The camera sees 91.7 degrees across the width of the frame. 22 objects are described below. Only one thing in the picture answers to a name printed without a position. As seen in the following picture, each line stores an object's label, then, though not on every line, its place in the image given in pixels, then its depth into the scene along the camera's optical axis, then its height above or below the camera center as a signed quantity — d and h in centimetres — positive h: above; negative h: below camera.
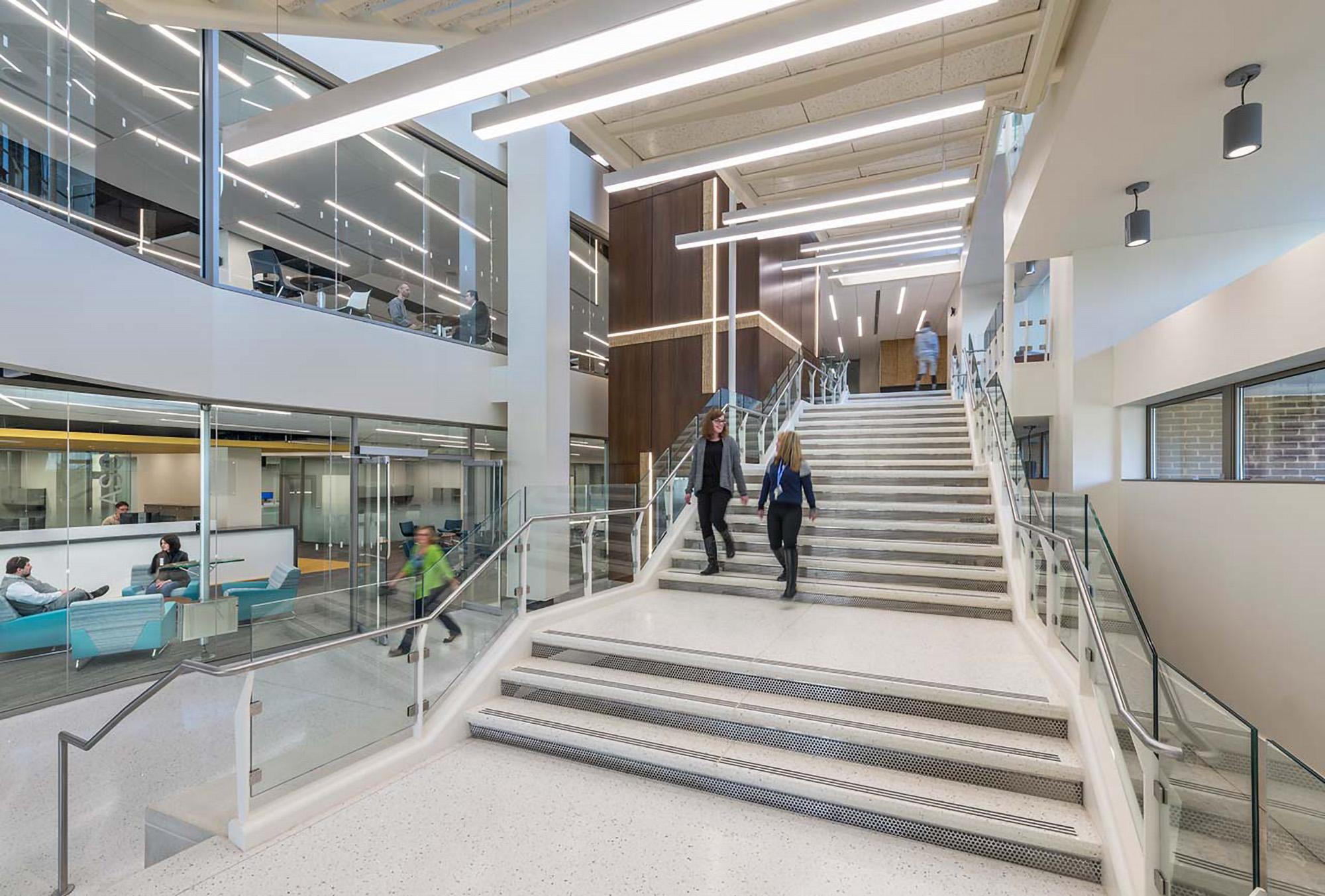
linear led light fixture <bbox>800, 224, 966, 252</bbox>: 869 +317
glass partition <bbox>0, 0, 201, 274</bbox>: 521 +306
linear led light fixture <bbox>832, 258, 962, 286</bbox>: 1358 +392
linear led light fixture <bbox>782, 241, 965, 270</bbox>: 1044 +334
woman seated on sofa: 654 -127
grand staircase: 291 -143
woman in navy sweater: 543 -38
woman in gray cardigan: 620 -24
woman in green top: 411 -103
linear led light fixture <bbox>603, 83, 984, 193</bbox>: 467 +251
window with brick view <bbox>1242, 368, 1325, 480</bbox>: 491 +21
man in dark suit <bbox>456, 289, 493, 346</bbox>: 1020 +202
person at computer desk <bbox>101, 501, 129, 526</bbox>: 622 -66
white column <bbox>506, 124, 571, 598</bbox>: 965 +211
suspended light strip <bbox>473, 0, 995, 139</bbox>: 326 +226
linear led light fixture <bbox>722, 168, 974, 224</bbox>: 633 +263
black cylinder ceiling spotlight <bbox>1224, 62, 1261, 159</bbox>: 391 +201
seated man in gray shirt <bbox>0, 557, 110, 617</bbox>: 553 -125
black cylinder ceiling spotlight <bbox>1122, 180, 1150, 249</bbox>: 584 +208
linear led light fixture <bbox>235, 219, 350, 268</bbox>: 761 +260
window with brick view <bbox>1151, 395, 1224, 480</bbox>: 621 +14
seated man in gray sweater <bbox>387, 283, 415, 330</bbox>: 905 +197
